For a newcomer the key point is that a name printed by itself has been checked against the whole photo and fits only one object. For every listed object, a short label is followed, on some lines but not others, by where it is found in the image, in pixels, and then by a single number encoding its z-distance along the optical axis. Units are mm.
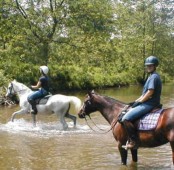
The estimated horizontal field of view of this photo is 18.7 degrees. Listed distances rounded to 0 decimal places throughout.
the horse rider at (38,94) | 20278
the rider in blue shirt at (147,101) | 11849
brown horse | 11481
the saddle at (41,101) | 20711
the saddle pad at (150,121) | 11798
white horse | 20451
